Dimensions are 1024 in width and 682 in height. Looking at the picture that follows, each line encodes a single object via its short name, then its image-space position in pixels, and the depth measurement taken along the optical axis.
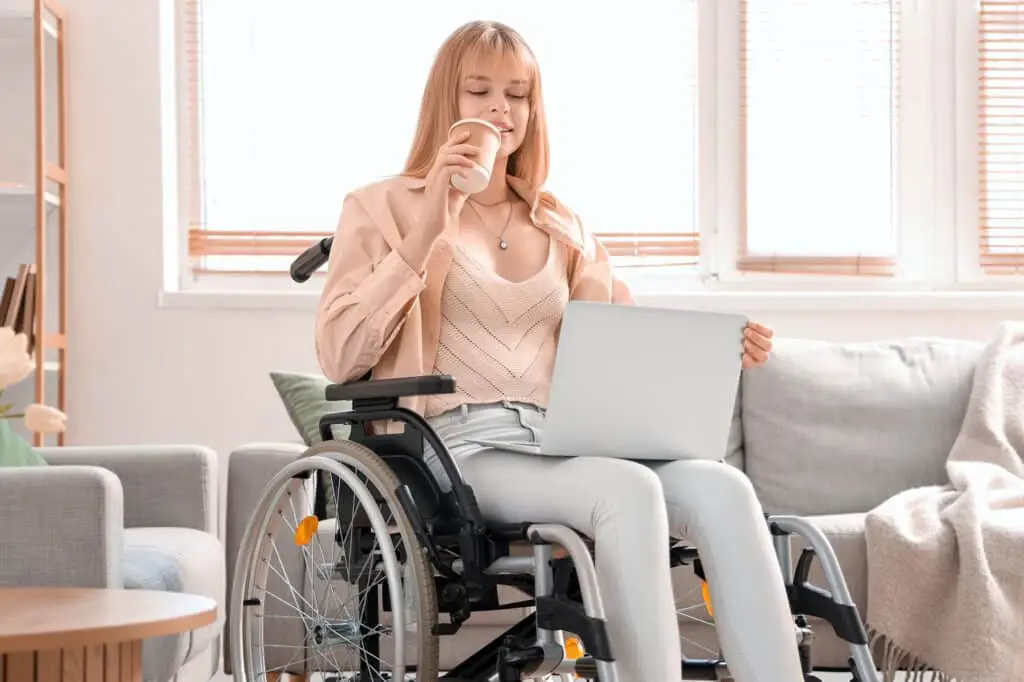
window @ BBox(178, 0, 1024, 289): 3.88
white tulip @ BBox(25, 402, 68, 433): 2.13
